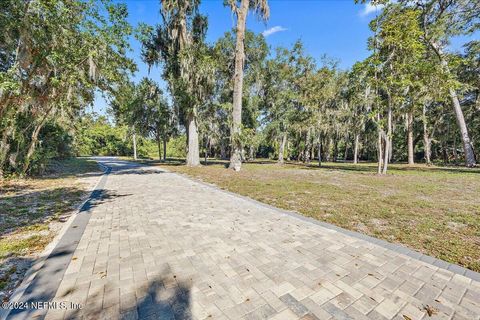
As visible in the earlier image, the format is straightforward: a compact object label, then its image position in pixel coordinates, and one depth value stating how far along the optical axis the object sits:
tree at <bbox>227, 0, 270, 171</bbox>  14.60
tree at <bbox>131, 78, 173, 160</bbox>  20.09
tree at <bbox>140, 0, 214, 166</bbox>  15.16
